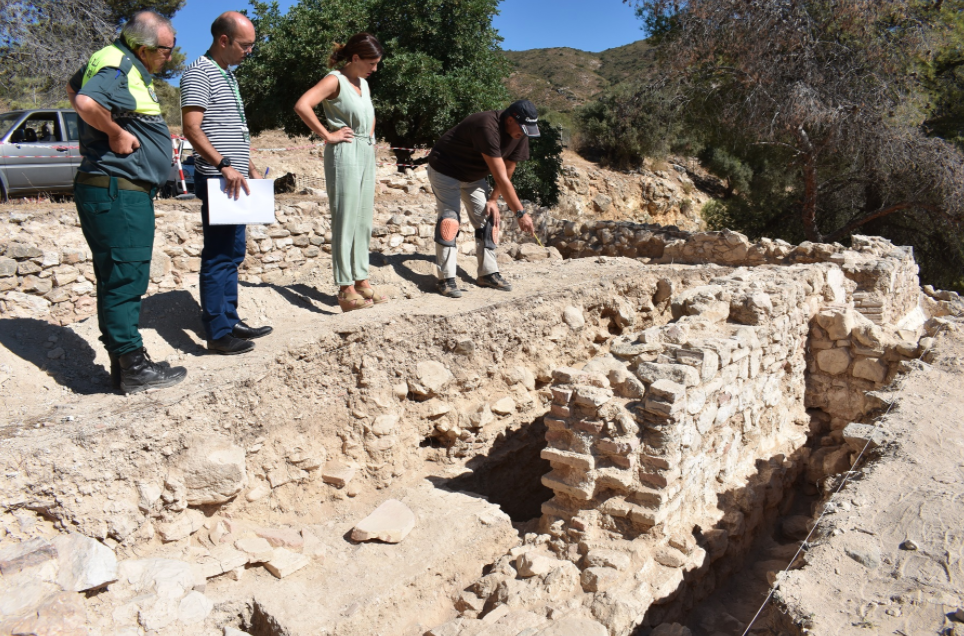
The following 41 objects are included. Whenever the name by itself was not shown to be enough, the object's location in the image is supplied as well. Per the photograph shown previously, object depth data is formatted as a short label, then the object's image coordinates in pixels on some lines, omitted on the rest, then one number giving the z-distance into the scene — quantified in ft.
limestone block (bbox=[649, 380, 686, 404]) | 10.76
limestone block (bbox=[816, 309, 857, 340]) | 17.71
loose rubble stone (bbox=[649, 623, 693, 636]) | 9.98
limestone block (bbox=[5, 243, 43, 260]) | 17.11
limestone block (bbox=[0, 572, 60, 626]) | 7.23
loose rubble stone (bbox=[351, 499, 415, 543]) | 11.28
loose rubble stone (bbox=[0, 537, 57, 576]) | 7.64
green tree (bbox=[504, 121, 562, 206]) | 51.57
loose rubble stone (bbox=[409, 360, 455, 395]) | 14.51
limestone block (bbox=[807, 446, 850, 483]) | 14.97
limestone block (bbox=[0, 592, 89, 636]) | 7.29
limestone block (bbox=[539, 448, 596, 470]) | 11.21
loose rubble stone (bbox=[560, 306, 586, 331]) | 18.21
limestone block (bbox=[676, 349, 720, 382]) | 11.53
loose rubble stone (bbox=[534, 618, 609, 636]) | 9.20
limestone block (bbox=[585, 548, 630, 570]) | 10.32
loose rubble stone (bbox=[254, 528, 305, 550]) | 10.75
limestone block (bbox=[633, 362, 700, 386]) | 11.14
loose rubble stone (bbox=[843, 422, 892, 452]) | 11.60
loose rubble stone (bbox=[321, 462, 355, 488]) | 12.55
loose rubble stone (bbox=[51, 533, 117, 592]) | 8.10
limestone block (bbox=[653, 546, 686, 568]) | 10.78
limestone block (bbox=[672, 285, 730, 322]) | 14.67
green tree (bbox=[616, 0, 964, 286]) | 34.47
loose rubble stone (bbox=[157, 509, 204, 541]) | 9.90
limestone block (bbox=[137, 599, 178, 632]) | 8.37
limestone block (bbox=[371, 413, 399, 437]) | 13.56
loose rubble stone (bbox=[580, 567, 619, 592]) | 10.06
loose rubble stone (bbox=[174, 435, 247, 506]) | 10.28
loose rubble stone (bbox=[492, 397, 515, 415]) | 16.00
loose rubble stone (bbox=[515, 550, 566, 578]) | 10.42
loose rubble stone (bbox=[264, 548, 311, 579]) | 10.13
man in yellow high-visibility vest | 9.84
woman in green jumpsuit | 14.35
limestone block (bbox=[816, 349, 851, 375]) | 17.83
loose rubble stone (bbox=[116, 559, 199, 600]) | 8.86
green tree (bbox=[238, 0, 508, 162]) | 44.04
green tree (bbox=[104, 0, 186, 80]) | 58.36
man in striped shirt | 12.00
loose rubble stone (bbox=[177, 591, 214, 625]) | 8.75
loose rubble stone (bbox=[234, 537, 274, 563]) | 10.20
